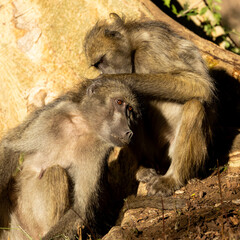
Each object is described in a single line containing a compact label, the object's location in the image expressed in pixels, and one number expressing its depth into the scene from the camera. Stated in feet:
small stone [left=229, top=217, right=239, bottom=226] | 19.48
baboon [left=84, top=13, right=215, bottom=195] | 26.89
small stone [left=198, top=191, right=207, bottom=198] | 25.49
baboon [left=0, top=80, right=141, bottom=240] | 23.49
